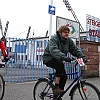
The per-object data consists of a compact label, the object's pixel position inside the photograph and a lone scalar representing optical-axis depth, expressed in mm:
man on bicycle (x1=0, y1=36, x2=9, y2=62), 5806
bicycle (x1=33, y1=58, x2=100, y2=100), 4336
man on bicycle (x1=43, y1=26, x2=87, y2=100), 4707
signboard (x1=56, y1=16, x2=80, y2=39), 11139
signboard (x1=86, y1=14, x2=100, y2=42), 13664
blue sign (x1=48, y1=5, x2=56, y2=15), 10789
